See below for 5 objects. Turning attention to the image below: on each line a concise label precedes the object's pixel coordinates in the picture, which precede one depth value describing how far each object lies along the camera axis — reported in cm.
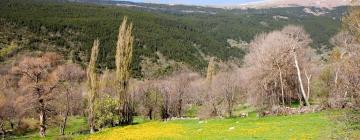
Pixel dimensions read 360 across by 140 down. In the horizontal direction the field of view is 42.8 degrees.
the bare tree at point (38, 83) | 7038
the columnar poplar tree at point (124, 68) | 7038
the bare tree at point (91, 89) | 7144
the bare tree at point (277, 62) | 6825
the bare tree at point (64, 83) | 7986
